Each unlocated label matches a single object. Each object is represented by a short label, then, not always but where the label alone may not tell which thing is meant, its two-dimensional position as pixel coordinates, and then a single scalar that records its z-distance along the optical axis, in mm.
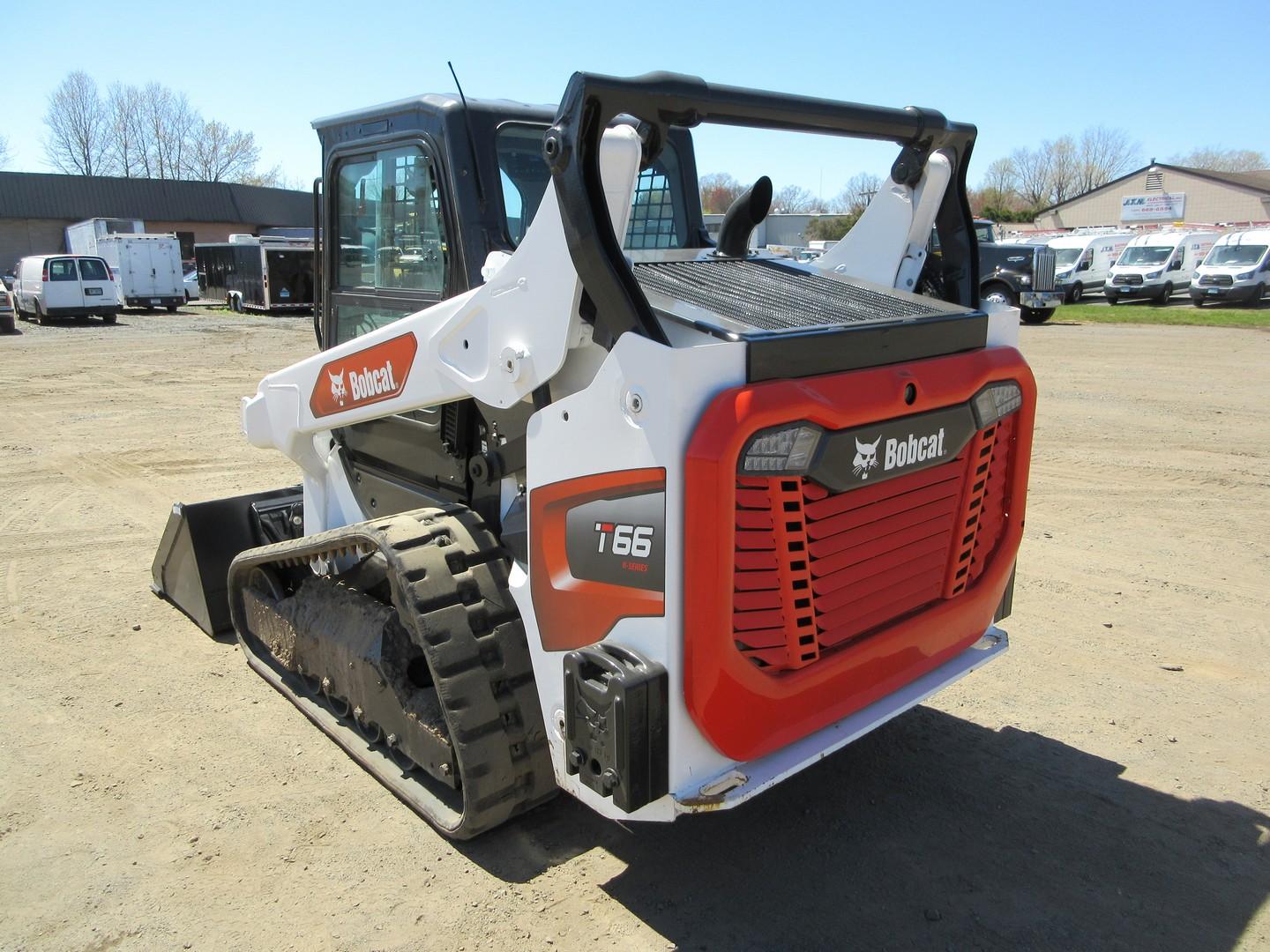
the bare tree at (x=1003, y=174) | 84875
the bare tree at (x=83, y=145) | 64312
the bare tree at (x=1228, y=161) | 86294
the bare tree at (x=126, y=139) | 65062
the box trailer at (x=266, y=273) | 26766
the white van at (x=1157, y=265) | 28156
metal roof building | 43750
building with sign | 53531
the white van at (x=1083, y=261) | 29547
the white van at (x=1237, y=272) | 26547
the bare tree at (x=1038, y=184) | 84562
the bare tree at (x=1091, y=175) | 85000
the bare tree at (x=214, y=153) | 66188
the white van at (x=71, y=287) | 23844
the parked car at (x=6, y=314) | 21547
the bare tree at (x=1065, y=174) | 85312
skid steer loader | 2406
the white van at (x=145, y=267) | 27719
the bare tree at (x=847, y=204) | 57488
